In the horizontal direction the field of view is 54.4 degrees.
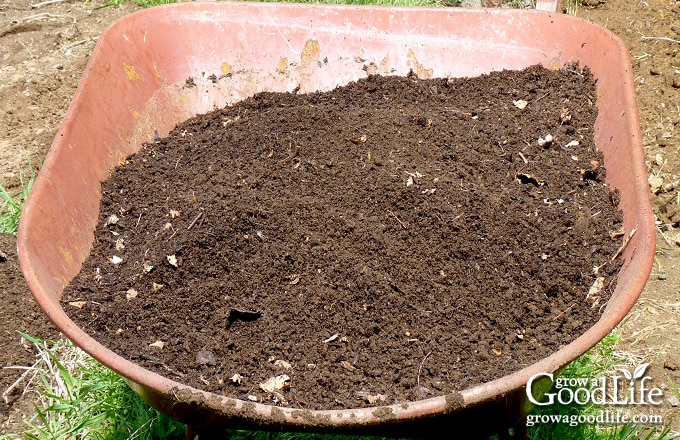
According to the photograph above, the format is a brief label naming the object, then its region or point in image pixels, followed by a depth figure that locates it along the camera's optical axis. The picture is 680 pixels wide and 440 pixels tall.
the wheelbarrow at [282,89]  1.38
